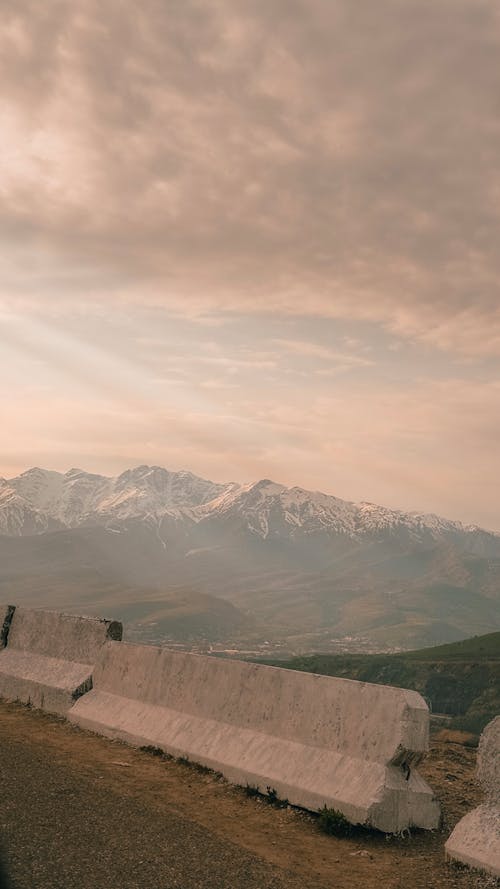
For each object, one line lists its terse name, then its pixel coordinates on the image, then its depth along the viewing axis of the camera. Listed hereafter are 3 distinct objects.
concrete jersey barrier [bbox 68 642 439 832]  9.02
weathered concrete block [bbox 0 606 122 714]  14.05
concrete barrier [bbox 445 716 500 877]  7.75
